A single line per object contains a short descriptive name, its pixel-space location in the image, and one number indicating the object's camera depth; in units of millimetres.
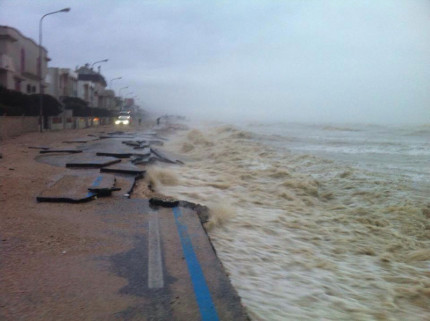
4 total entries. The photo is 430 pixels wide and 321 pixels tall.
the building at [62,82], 63781
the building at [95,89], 86375
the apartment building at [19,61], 42719
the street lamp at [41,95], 33406
